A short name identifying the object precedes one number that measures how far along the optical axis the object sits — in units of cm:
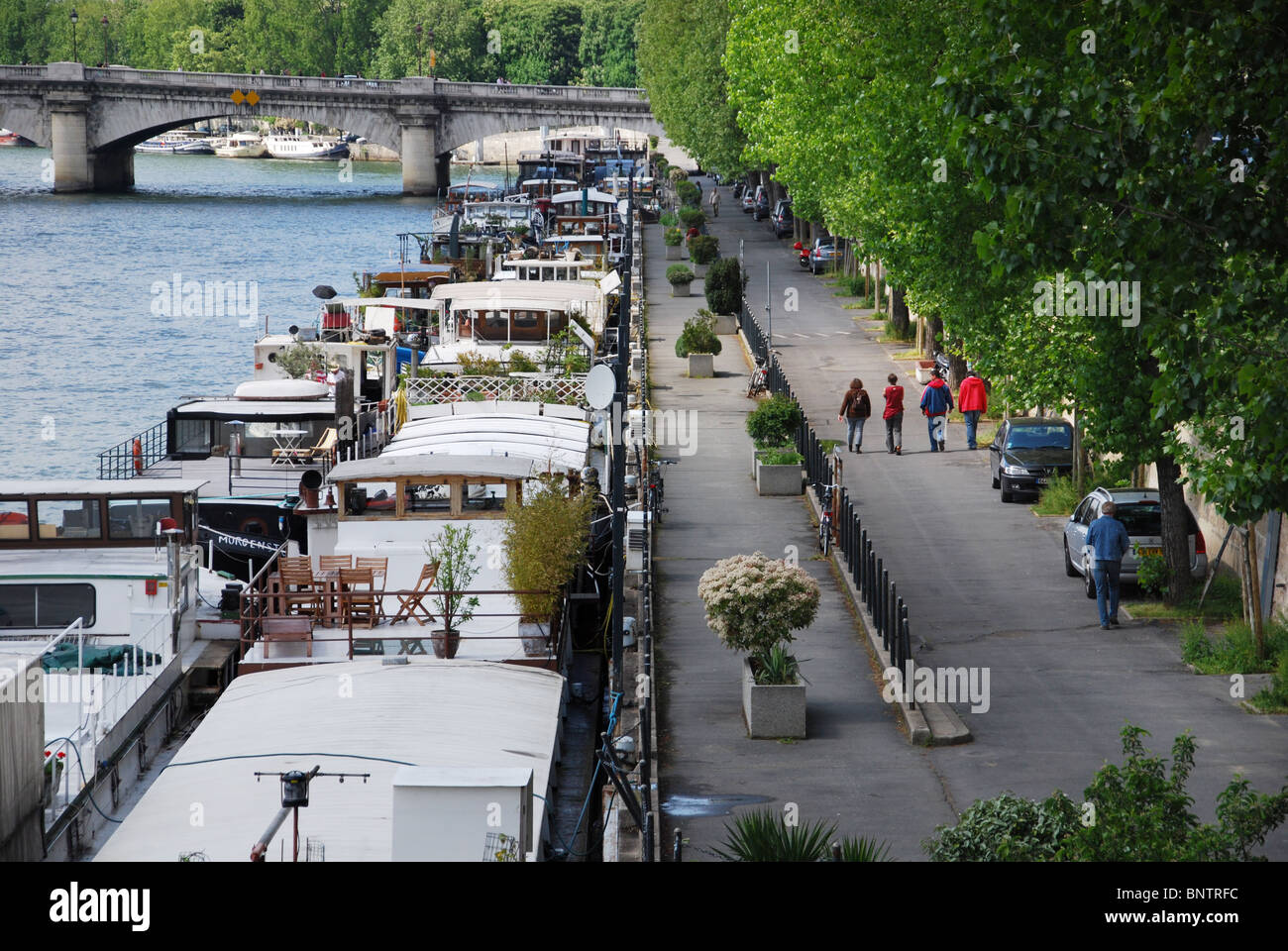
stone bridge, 11438
